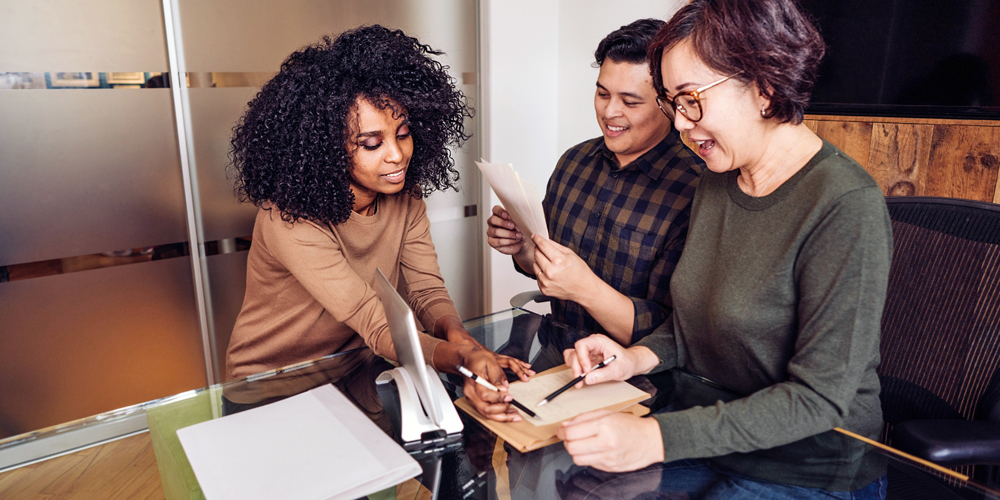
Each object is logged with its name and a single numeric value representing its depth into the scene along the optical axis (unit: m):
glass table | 0.90
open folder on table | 0.88
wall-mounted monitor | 1.71
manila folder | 1.02
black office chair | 1.08
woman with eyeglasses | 0.94
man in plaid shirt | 1.49
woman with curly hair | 1.43
